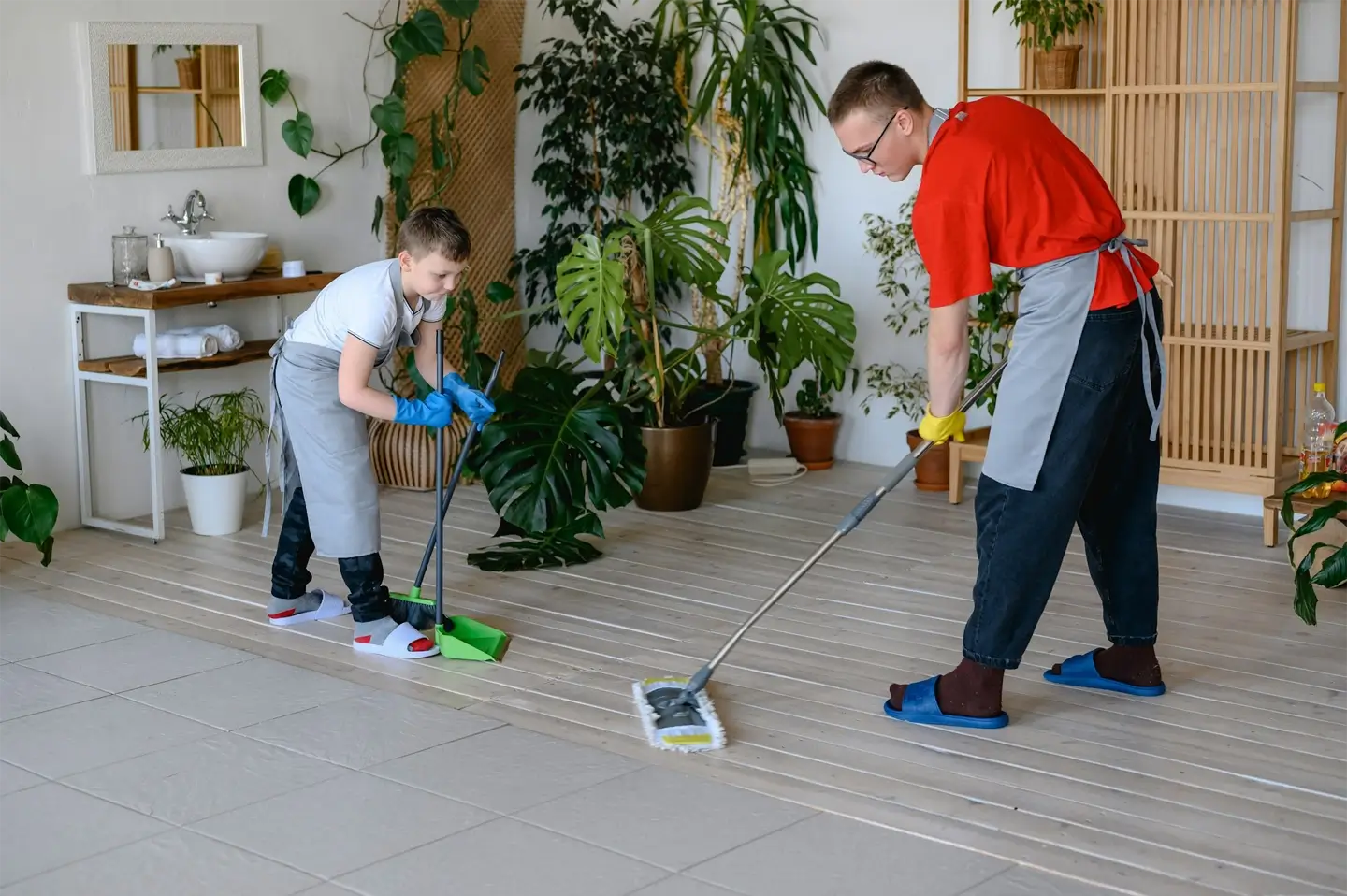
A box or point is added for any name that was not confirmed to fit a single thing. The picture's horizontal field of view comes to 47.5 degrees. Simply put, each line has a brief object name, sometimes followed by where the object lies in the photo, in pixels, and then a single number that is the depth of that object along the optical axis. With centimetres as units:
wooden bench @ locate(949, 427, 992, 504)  557
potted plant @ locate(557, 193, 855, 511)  500
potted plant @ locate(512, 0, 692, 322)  630
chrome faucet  547
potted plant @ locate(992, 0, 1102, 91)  526
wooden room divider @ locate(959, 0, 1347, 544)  500
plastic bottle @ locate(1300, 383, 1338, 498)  489
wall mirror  523
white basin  528
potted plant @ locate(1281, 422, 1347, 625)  374
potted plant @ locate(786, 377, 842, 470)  626
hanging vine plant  581
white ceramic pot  517
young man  304
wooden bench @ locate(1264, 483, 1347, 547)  470
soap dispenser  517
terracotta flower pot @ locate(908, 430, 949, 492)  584
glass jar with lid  521
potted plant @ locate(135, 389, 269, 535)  518
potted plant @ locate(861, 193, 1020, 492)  552
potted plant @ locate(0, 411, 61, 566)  456
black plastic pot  624
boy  373
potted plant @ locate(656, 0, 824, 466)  612
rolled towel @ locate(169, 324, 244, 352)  526
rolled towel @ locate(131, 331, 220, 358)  515
